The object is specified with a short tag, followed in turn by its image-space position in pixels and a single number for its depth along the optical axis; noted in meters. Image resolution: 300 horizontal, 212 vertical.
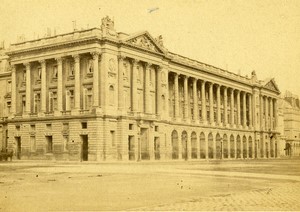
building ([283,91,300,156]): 89.81
